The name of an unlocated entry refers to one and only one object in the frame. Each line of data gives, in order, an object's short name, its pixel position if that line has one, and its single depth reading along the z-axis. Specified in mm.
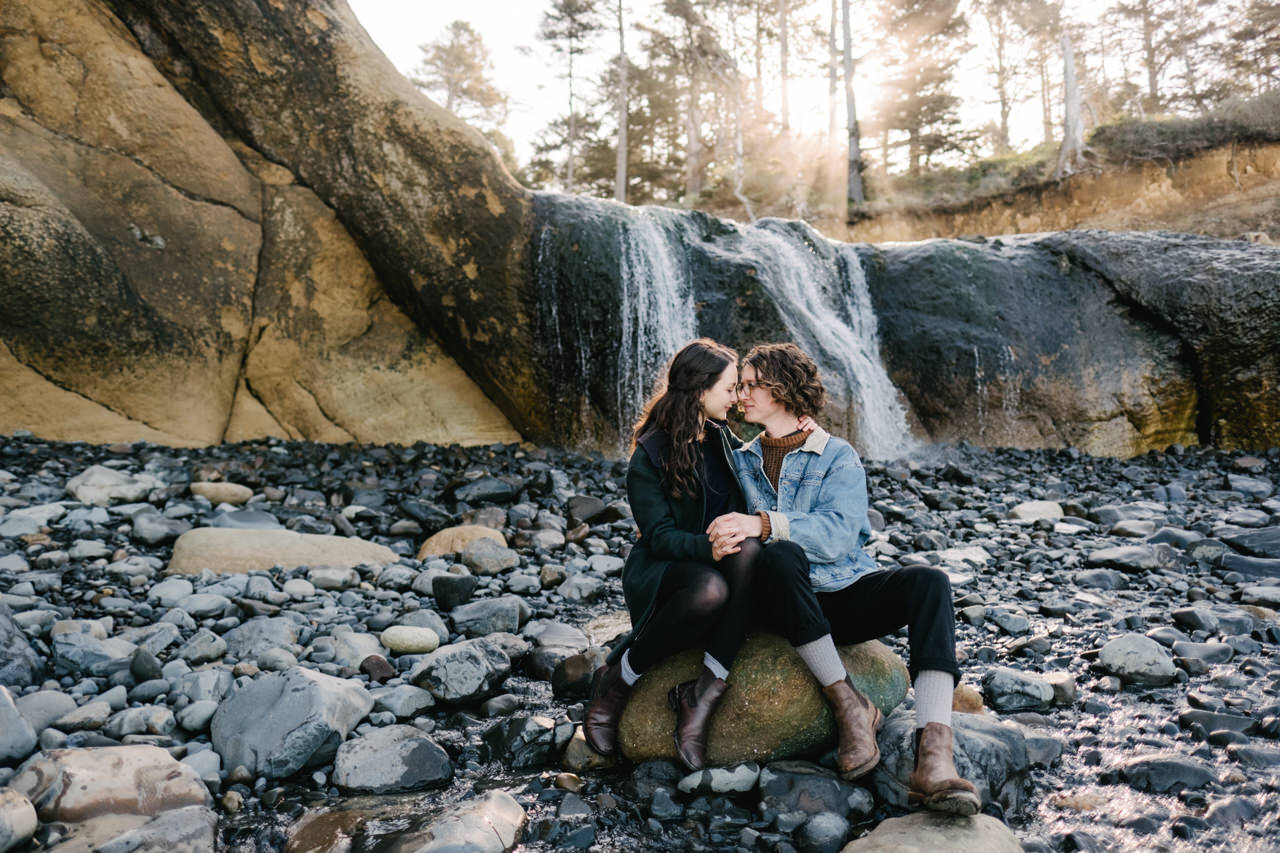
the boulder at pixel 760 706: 2959
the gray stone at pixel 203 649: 3920
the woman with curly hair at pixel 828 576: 2631
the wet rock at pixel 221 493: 6938
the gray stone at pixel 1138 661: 3689
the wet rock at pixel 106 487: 6520
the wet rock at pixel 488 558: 5754
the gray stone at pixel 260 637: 4066
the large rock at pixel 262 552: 5340
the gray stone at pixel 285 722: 3016
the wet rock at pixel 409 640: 4273
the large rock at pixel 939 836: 2283
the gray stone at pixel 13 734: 2842
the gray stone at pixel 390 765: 2961
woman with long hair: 2912
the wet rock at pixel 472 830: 2414
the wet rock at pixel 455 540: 6176
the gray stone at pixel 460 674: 3672
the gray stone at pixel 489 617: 4594
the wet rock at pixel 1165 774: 2762
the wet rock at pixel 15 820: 2340
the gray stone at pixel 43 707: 3117
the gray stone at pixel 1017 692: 3486
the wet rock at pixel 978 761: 2705
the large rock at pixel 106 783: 2547
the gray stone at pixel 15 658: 3471
